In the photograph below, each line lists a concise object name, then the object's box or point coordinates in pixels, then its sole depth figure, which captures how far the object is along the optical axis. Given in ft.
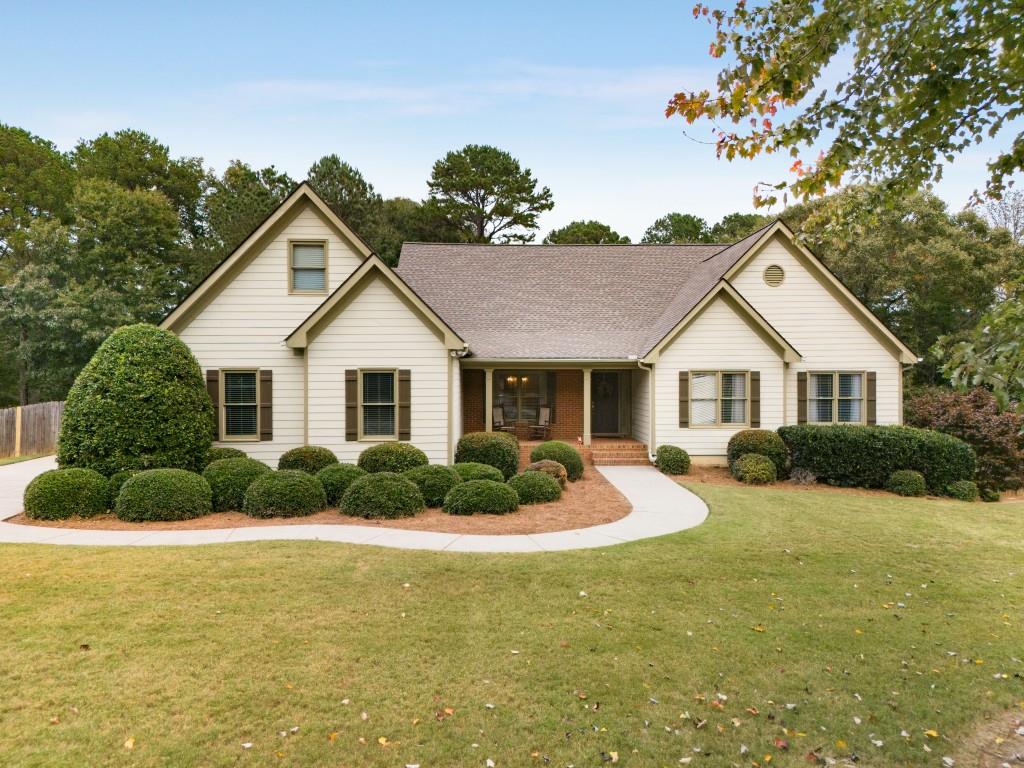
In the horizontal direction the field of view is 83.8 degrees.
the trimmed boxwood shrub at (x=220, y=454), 37.65
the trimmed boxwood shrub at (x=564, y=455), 43.88
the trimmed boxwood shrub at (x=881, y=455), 41.55
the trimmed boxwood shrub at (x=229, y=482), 32.63
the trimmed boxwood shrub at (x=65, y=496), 30.04
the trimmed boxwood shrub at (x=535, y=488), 35.04
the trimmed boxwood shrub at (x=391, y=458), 39.04
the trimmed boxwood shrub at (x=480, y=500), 31.71
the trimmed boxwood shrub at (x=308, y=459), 39.60
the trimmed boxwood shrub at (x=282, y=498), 31.14
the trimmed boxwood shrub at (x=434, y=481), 33.65
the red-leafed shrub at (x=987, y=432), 44.86
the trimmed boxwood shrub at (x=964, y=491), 40.34
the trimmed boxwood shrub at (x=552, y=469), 39.81
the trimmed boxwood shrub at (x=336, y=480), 33.68
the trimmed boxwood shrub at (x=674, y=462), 48.06
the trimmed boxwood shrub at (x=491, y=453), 43.27
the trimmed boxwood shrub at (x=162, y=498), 29.78
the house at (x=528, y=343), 43.78
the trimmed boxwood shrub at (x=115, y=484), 31.42
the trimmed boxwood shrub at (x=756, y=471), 43.98
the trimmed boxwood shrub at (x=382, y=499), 30.71
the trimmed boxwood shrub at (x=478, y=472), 36.29
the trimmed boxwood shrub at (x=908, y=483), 40.27
